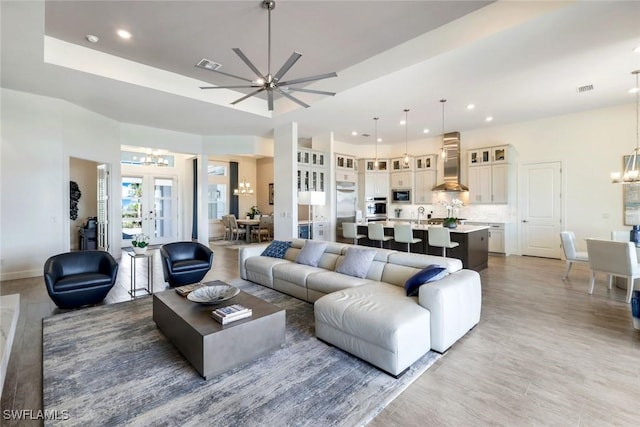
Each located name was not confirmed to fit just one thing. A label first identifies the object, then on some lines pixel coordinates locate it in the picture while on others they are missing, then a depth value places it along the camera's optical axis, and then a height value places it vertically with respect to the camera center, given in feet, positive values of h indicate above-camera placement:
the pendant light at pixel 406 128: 21.47 +7.21
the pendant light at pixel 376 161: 23.94 +5.42
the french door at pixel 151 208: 31.19 +0.44
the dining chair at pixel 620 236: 16.40 -1.35
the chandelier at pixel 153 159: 28.14 +5.34
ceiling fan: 10.00 +4.89
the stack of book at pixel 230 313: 8.31 -2.92
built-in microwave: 30.99 +1.67
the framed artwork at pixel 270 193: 38.40 +2.43
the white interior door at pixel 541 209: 23.44 +0.21
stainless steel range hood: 27.17 +4.54
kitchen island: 18.53 -2.28
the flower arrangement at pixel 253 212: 35.32 -0.09
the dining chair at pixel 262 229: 33.24 -1.98
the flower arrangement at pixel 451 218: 20.10 -0.43
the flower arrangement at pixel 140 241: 14.83 -1.49
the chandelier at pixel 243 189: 36.32 +2.82
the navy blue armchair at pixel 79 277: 11.97 -2.80
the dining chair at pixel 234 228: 33.81 -1.88
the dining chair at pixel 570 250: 16.61 -2.17
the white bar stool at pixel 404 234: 19.47 -1.48
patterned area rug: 6.36 -4.33
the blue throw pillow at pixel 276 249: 16.79 -2.15
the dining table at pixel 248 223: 32.86 -1.26
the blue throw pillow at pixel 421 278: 9.52 -2.16
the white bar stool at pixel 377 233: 20.74 -1.49
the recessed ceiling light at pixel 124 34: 12.66 +7.73
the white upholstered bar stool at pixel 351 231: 22.20 -1.47
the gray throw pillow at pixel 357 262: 12.43 -2.17
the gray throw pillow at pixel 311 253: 14.75 -2.12
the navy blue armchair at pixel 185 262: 15.08 -2.66
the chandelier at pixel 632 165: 16.38 +3.15
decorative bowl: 9.47 -2.77
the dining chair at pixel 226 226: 35.29 -1.77
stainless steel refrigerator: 27.99 +0.74
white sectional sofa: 7.86 -2.93
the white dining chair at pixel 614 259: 12.80 -2.17
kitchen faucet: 28.43 +0.07
